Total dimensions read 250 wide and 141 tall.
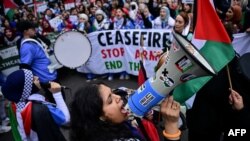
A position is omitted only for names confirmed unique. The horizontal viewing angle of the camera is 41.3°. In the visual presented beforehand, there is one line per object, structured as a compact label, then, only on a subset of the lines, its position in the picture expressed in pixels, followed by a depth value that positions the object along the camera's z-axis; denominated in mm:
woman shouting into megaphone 1740
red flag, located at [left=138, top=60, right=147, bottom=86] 2502
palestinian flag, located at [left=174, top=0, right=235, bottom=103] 1997
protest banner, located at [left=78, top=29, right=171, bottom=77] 6383
